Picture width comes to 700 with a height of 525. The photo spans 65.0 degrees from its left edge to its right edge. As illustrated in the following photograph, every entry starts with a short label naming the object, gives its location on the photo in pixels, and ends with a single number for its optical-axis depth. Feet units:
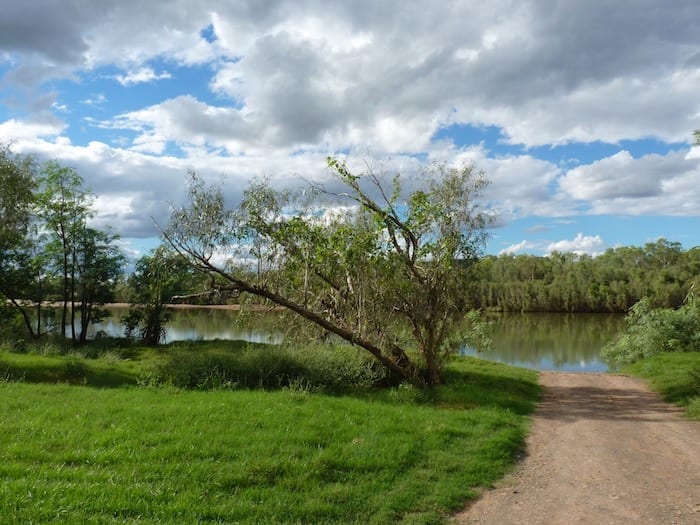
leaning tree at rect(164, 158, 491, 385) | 44.91
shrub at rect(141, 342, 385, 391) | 43.42
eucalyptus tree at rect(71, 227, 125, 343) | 94.53
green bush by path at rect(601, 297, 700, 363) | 77.56
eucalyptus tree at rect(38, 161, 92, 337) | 91.09
